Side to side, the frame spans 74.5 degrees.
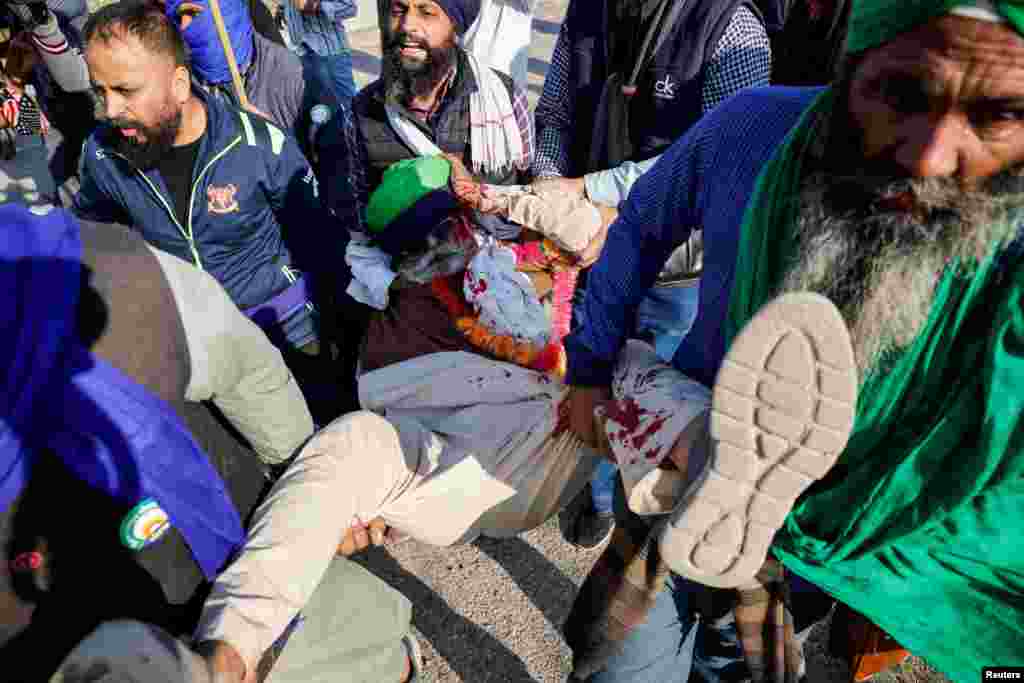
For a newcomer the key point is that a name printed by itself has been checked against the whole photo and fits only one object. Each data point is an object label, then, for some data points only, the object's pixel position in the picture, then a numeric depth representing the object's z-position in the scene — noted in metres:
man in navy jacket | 2.36
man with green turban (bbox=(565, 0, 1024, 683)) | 0.93
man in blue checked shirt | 2.11
